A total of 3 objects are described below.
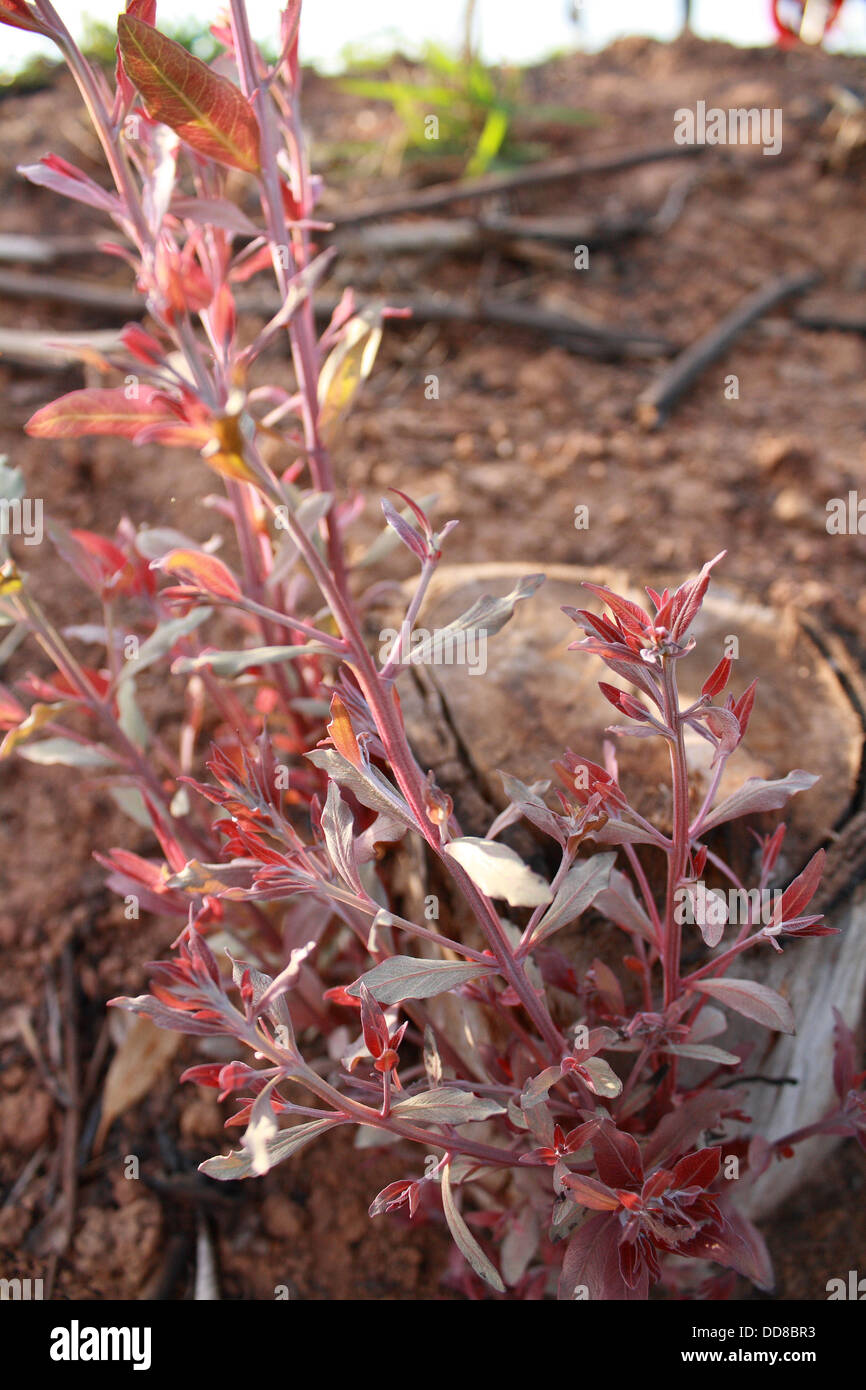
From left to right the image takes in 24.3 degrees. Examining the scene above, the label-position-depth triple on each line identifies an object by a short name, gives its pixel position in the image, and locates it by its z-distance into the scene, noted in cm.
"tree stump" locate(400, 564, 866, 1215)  66
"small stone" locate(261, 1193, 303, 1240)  74
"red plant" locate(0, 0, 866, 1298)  54
